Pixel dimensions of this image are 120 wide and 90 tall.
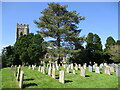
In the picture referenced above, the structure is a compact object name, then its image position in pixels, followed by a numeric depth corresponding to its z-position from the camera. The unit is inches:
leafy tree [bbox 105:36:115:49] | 1705.2
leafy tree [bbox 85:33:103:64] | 1309.1
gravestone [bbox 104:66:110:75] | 517.6
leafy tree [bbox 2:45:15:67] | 1338.7
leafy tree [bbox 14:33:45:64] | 1249.4
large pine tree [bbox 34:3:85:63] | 971.9
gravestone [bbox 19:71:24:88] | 309.9
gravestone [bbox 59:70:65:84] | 361.0
